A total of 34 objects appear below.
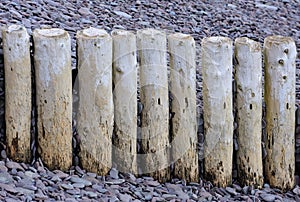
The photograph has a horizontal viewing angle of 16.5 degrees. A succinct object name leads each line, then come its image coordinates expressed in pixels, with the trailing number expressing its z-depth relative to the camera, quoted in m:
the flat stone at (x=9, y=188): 4.24
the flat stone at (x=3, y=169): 4.53
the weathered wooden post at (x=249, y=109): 4.91
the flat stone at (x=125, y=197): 4.53
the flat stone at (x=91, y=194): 4.47
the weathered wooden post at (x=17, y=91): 4.58
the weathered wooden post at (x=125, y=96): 4.75
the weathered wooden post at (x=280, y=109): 4.99
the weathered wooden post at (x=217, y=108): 4.84
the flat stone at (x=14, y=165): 4.61
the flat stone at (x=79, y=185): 4.55
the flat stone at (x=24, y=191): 4.26
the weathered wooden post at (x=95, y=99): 4.65
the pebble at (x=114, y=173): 4.84
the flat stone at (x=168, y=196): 4.75
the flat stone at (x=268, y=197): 5.02
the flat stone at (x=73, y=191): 4.44
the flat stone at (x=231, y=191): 5.03
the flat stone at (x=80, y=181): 4.62
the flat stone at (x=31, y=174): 4.53
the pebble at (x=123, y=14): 7.47
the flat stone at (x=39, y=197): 4.24
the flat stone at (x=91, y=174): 4.78
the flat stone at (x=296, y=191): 5.24
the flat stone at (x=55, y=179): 4.57
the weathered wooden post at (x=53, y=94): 4.58
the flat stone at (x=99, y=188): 4.58
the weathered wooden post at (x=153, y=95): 4.83
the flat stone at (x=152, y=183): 4.90
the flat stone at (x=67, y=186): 4.49
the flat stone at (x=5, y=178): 4.38
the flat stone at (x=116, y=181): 4.75
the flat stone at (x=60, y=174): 4.65
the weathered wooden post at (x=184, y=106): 4.86
